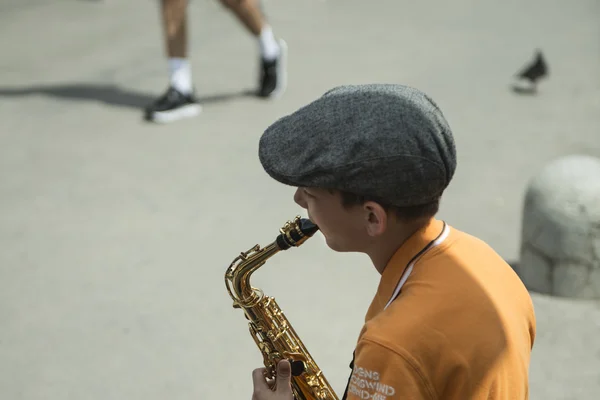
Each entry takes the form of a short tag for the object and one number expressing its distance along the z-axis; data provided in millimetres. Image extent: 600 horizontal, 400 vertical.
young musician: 3256
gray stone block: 7727
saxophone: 4598
